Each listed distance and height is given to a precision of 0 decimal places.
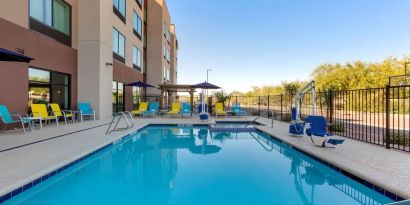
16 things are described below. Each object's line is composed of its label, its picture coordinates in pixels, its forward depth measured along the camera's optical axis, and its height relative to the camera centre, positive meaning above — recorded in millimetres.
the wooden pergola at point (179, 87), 16816 +1159
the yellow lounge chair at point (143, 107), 14712 -293
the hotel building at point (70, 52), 7895 +2285
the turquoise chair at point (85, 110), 10934 -356
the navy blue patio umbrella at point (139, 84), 14411 +1169
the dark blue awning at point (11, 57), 4260 +939
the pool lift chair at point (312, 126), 5926 -707
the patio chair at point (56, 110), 9219 -326
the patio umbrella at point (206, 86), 14171 +1039
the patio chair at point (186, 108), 15031 -376
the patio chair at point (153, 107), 15386 -308
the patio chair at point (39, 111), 8195 -320
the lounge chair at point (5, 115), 6798 -383
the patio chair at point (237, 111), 14989 -556
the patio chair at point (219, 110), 14641 -487
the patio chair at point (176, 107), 14523 -325
